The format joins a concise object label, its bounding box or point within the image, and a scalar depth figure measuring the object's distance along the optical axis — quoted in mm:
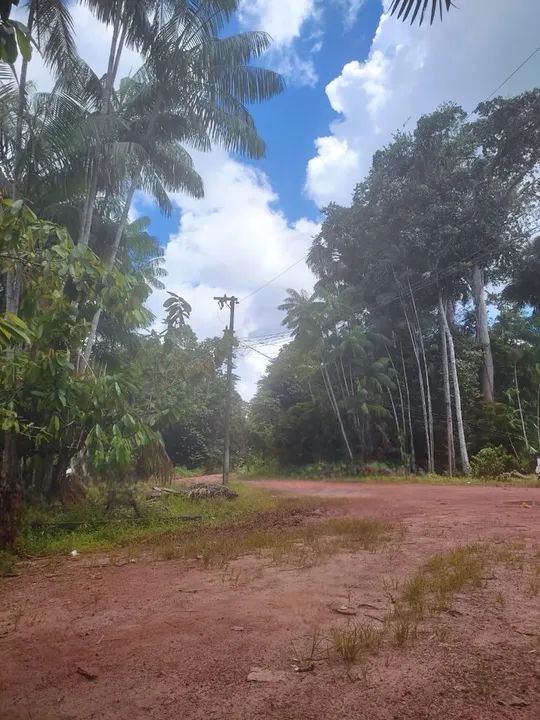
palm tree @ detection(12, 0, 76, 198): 9922
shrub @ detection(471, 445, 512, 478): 20484
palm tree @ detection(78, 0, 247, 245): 11766
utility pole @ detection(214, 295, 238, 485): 18920
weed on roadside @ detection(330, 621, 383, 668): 3061
